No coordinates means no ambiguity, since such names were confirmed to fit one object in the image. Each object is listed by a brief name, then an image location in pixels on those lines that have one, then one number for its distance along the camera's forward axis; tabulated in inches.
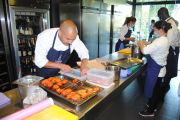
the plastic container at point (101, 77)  55.9
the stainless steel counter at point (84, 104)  40.0
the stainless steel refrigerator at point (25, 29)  100.7
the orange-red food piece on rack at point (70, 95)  44.7
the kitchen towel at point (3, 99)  43.2
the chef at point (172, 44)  91.1
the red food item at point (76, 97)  43.6
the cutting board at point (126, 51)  121.6
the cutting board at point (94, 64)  79.1
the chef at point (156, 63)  80.3
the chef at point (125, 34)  159.3
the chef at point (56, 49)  58.5
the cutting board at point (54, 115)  34.4
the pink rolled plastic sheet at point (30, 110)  29.3
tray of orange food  44.5
